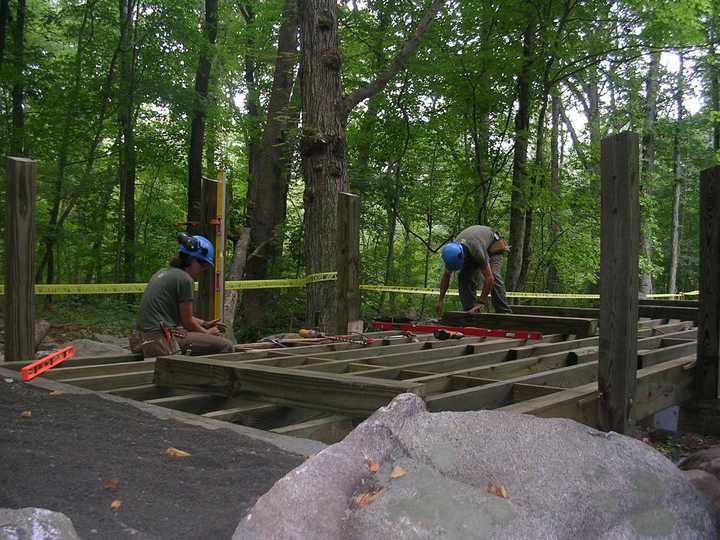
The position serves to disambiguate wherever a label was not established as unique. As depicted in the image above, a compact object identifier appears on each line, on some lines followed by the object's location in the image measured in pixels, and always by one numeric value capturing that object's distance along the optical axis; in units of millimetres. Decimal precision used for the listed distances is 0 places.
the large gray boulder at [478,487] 1582
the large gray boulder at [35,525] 1568
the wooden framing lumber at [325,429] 2947
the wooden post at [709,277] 4117
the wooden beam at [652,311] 8195
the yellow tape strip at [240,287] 6086
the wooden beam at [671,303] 9086
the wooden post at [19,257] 4652
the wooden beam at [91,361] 4285
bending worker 7734
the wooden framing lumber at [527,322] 6316
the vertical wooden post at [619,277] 3008
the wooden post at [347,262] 6578
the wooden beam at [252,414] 3250
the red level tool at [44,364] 3881
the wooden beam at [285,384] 3031
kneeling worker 5219
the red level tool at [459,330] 6270
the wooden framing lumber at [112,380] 3939
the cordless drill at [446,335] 6016
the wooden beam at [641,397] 3064
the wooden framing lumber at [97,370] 4087
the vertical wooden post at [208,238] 6902
